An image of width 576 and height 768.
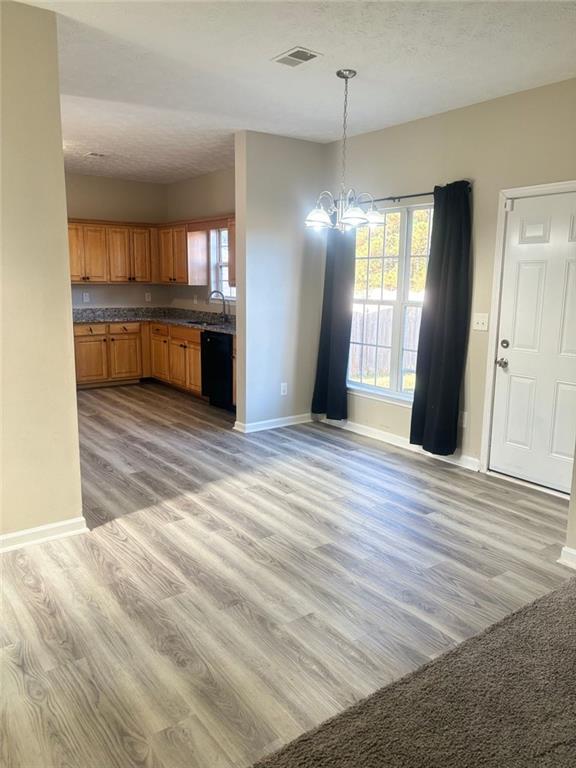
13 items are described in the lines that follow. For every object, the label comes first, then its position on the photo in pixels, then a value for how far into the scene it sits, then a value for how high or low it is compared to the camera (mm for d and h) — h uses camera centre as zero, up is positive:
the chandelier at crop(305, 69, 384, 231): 3635 +441
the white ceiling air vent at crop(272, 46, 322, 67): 3352 +1331
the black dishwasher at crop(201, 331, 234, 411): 6258 -979
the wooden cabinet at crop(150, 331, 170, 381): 7684 -1061
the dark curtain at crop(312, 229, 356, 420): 5559 -401
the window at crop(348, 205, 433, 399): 5062 -156
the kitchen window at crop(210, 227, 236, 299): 7324 +244
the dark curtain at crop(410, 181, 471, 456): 4465 -285
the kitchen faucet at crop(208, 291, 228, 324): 7313 -343
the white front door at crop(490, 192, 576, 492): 3939 -429
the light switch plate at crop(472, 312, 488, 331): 4449 -286
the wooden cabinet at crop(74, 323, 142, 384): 7453 -977
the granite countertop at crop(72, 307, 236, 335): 7540 -520
